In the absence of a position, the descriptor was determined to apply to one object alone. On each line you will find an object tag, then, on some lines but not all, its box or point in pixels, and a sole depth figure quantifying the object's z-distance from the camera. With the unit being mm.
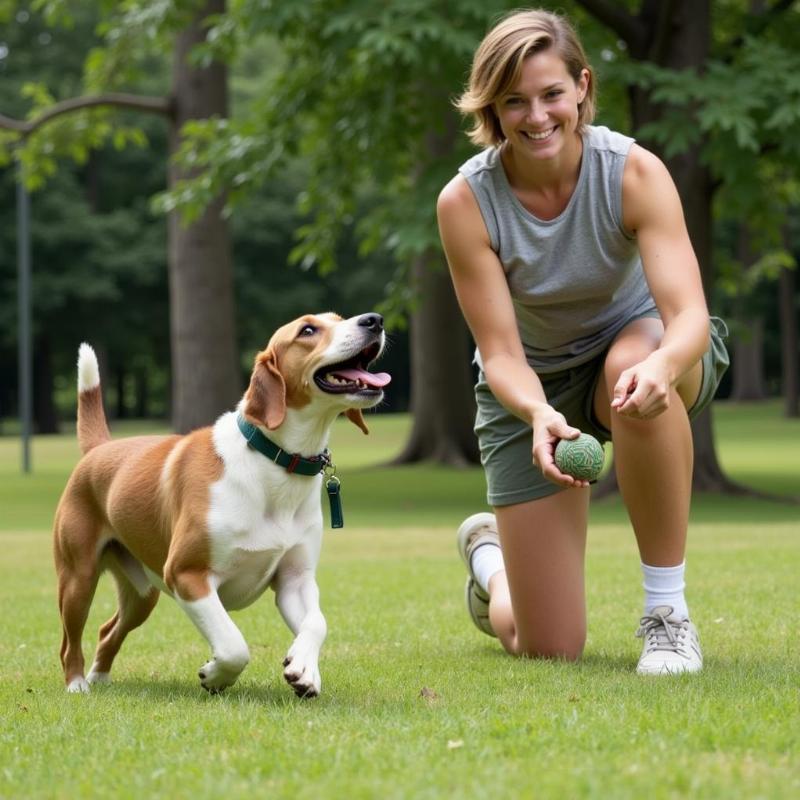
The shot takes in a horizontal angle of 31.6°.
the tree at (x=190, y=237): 19031
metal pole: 22328
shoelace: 4980
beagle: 4695
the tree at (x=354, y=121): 12469
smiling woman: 4898
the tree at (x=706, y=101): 12375
